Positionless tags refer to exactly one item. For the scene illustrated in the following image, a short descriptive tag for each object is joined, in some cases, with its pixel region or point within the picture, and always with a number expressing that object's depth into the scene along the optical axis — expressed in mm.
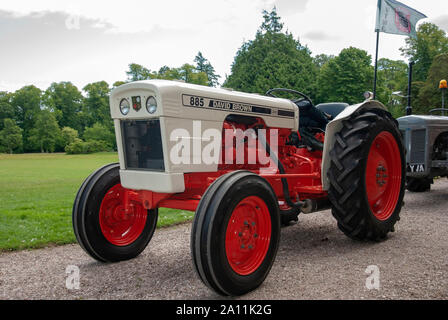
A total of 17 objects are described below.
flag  10143
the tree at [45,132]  35444
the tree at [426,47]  33031
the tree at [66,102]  42188
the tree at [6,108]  36344
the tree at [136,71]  43162
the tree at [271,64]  29188
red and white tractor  2967
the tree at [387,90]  32188
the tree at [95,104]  41144
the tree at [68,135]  38188
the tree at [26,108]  36938
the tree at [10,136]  33297
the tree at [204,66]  55694
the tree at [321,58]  60450
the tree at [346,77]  31734
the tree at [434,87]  26083
